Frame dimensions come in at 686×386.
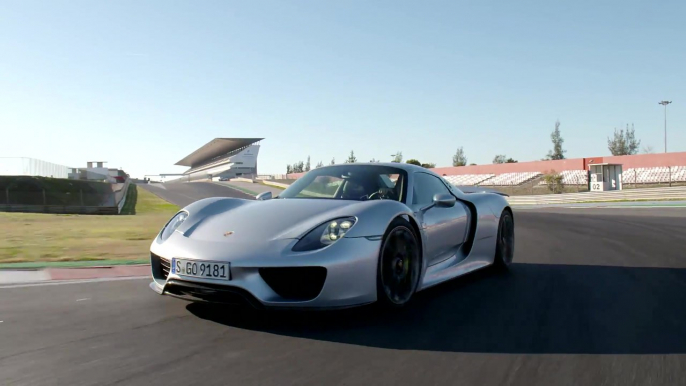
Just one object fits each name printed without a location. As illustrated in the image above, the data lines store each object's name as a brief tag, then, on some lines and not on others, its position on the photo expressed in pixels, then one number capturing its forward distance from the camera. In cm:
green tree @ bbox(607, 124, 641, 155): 6731
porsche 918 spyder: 353
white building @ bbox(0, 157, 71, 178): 2511
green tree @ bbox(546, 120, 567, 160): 6300
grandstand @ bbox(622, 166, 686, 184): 3419
